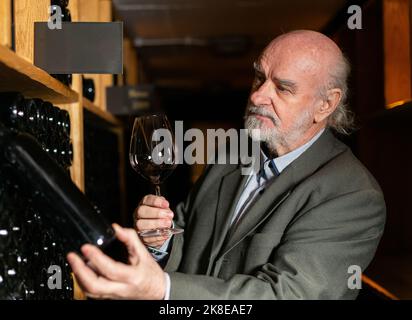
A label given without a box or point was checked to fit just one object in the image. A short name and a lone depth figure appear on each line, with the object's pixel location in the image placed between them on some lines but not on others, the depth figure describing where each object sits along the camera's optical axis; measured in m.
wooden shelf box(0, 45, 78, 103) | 1.09
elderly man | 1.12
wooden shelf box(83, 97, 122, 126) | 2.12
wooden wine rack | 1.16
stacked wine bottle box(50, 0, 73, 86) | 1.51
